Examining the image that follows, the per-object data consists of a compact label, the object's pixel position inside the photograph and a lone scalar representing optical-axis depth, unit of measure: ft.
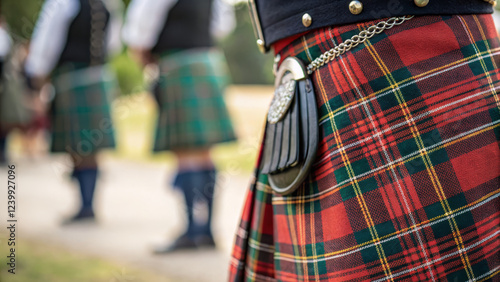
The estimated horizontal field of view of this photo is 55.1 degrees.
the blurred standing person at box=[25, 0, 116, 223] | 9.96
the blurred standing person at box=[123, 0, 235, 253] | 8.45
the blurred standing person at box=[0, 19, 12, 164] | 12.16
